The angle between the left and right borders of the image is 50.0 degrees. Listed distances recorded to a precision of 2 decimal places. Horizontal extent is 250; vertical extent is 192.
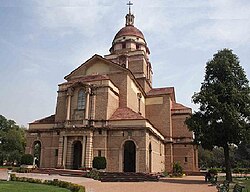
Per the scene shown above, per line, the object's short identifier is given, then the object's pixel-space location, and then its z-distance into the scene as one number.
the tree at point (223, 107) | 24.22
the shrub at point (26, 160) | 32.06
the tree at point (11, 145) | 53.50
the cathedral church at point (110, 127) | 30.23
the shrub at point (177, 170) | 34.43
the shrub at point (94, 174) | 24.17
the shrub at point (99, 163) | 28.69
